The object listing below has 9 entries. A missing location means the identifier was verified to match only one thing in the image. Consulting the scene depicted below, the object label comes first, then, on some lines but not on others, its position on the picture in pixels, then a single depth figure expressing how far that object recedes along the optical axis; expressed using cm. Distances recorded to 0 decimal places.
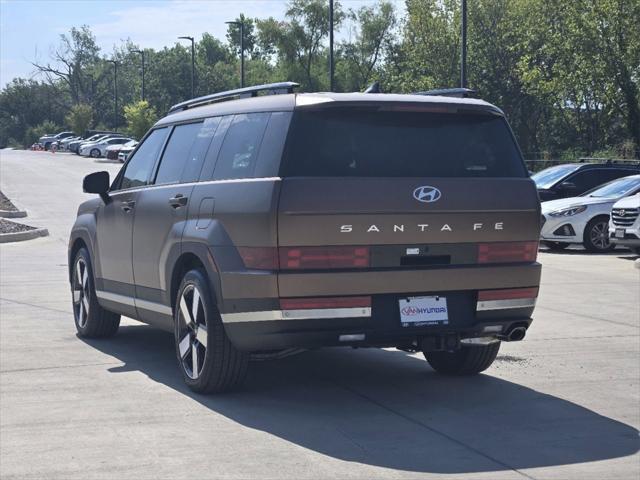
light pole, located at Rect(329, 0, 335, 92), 4297
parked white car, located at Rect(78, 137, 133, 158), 7562
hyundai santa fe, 686
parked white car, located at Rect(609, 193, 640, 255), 1912
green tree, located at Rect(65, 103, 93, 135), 10375
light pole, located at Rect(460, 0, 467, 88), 3260
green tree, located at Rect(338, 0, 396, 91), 8638
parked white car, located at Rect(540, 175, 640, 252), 2120
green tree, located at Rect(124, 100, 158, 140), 8012
